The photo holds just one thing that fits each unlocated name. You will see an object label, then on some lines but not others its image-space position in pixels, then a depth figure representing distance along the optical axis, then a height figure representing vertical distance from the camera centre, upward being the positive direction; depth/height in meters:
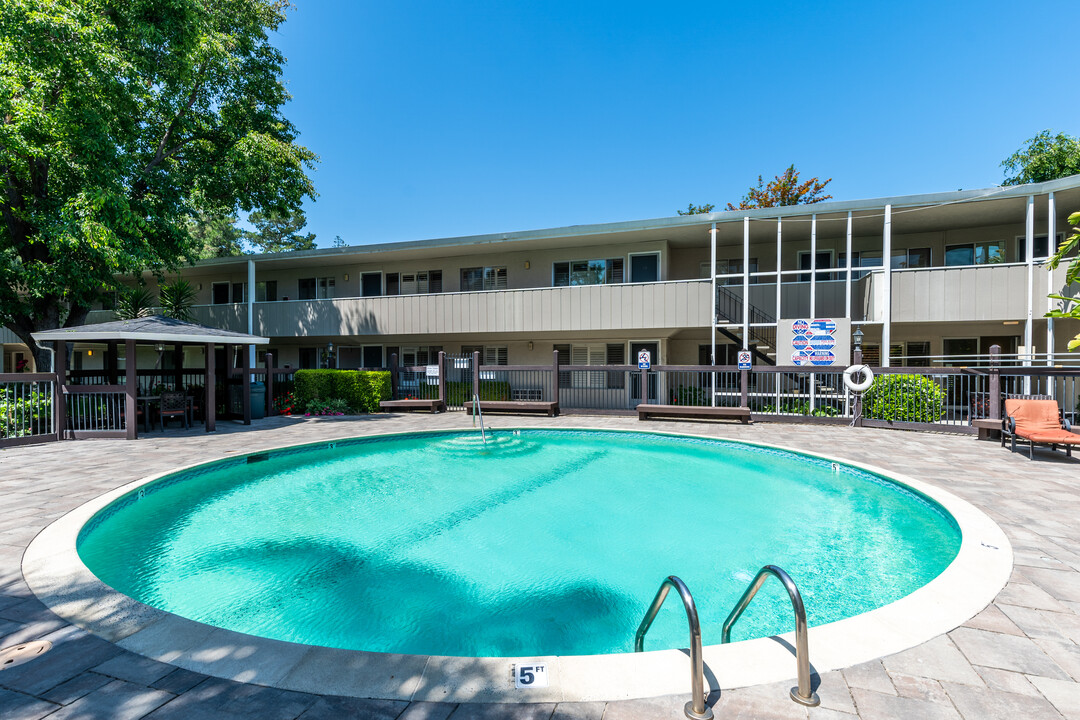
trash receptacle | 12.93 -1.26
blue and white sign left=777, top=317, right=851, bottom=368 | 12.54 +0.33
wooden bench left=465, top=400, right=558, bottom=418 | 13.58 -1.56
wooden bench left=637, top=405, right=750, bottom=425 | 12.12 -1.55
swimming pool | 3.55 -2.03
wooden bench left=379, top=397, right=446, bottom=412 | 14.39 -1.58
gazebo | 9.67 +0.35
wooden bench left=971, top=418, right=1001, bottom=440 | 8.82 -1.45
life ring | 10.84 -0.61
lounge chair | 7.33 -1.24
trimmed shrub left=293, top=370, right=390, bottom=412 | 14.92 -1.04
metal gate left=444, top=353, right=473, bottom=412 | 15.68 -1.10
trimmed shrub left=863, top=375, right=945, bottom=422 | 10.81 -1.09
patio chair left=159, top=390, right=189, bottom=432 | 10.88 -1.17
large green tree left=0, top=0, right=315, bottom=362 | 10.02 +5.85
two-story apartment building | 12.76 +2.16
